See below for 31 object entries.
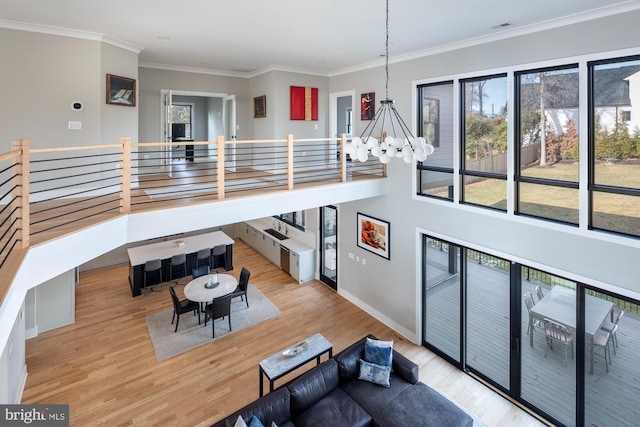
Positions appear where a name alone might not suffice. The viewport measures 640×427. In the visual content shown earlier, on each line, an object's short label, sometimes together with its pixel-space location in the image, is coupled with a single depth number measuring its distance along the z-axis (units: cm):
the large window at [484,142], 518
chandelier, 344
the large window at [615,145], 394
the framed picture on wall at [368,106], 735
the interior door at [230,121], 907
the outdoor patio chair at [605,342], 440
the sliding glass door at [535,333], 432
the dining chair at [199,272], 832
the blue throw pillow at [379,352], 504
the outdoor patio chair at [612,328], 431
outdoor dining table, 439
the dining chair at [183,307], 700
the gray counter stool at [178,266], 895
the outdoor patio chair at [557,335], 470
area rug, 658
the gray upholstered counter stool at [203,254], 947
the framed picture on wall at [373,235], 715
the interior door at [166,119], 793
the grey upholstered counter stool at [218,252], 981
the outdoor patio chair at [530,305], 503
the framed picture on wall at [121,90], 593
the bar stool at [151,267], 851
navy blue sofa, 426
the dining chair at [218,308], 676
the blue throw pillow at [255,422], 390
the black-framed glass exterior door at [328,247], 898
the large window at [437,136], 591
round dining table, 708
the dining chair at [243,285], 776
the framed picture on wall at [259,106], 852
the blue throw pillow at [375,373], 486
